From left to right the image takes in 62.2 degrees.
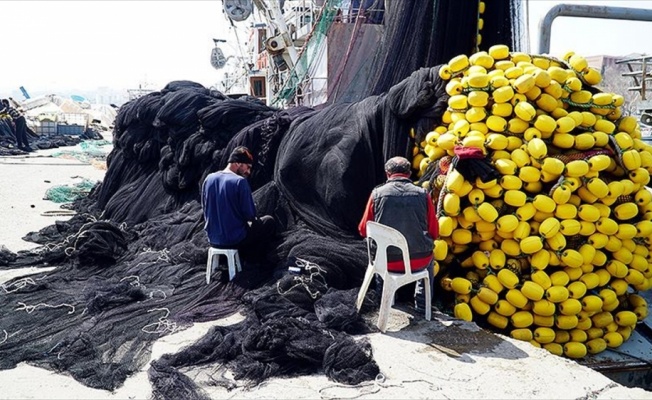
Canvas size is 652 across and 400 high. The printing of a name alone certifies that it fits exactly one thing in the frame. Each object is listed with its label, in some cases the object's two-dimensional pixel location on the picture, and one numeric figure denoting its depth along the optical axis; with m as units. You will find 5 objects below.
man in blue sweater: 5.11
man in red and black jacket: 4.25
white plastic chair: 4.11
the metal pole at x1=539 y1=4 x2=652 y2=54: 6.79
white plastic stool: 5.16
